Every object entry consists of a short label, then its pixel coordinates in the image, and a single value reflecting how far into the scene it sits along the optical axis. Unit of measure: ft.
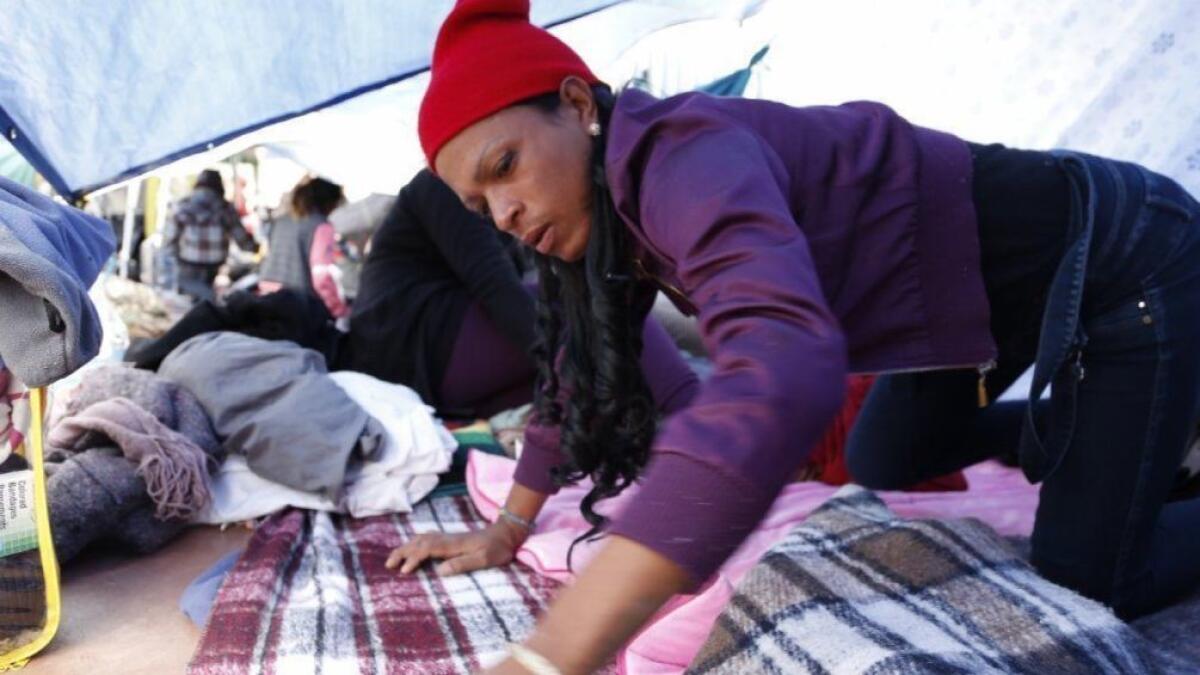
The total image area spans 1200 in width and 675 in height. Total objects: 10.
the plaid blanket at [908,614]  4.06
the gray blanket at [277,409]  7.36
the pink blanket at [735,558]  4.61
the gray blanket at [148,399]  7.38
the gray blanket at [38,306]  4.66
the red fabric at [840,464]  7.89
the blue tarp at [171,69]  6.84
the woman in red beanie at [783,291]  2.51
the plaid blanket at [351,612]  4.84
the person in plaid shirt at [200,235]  21.03
